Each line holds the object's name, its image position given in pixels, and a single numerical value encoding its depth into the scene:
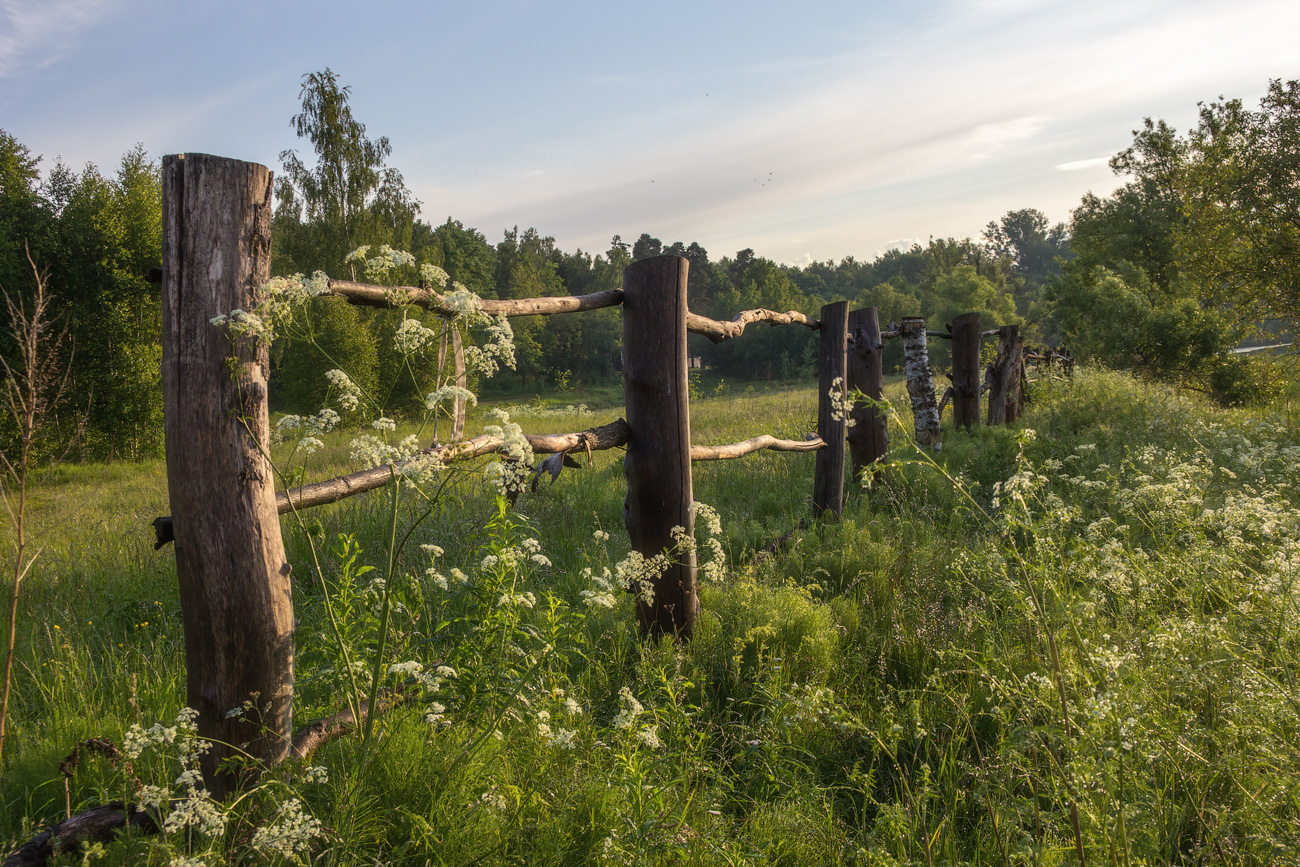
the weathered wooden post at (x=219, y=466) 2.15
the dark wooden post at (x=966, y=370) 9.76
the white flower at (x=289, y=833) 1.54
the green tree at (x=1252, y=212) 13.27
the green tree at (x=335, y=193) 23.95
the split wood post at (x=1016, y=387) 11.02
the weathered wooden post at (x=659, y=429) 3.63
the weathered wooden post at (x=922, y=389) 8.66
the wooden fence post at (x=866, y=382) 6.56
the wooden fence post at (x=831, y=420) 5.72
